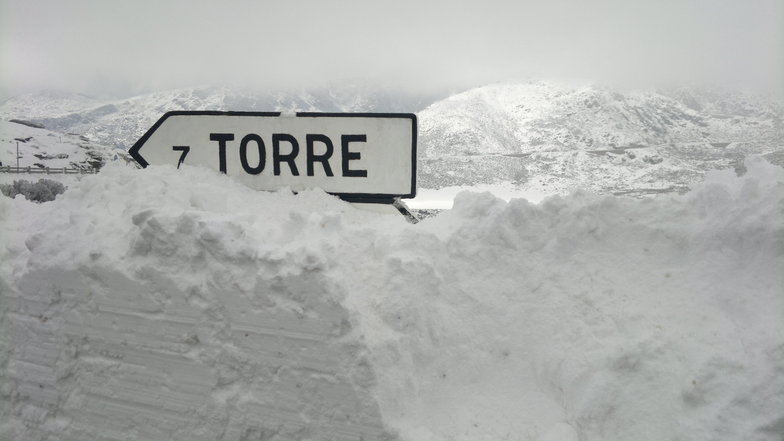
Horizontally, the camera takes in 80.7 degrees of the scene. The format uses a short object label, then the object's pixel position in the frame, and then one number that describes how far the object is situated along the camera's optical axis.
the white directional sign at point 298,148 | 3.68
